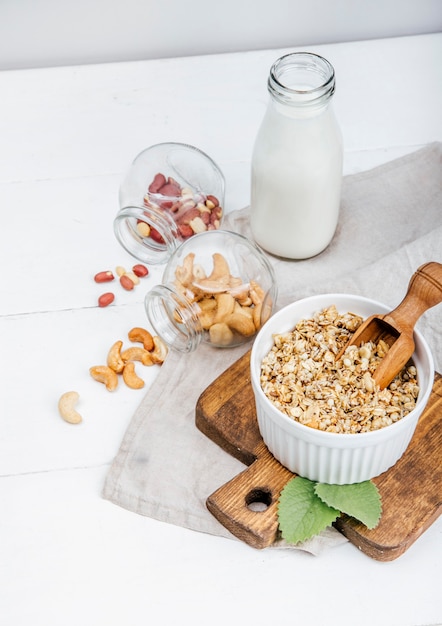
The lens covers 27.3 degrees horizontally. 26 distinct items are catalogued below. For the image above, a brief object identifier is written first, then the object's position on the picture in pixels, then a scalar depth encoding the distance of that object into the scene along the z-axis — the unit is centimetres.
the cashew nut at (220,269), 144
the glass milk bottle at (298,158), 139
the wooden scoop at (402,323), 124
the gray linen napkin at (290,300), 130
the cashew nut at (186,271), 144
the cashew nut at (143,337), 148
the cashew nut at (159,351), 146
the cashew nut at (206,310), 143
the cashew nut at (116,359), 144
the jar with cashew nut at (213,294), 143
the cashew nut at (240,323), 142
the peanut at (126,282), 156
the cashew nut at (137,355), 146
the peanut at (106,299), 153
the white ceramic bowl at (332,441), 117
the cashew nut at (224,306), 142
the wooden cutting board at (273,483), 120
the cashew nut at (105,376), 142
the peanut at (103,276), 157
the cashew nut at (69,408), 138
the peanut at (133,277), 157
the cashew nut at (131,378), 142
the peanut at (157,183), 161
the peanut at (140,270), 158
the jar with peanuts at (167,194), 159
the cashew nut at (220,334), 143
